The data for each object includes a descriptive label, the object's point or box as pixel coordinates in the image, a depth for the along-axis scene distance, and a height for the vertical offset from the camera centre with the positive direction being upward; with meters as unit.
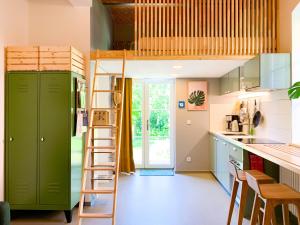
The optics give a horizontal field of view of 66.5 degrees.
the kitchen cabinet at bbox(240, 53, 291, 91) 3.05 +0.58
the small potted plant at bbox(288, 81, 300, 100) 2.42 +0.25
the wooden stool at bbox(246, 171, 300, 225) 1.90 -0.69
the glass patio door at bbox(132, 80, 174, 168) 5.60 -0.23
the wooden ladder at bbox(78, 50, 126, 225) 2.71 -0.60
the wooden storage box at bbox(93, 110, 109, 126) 3.43 -0.07
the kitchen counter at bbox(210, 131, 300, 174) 2.03 -0.43
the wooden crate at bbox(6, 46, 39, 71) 2.97 +0.71
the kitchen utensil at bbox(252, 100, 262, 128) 4.01 -0.05
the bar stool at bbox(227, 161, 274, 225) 2.41 -0.71
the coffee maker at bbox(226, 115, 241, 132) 4.88 -0.20
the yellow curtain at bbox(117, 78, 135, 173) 5.28 -0.55
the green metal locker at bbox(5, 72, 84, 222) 2.97 -0.35
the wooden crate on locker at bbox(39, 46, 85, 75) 2.96 +0.71
